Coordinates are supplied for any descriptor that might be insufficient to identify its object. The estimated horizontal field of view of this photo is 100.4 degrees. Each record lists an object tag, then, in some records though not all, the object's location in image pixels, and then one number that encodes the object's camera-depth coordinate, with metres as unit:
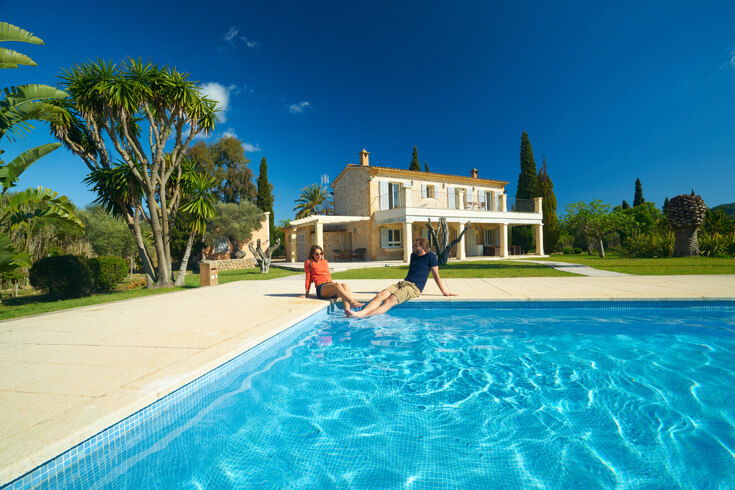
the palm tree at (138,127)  8.83
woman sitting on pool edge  6.17
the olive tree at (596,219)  20.52
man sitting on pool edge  5.86
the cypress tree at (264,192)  33.59
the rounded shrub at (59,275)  8.61
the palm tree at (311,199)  37.56
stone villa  20.02
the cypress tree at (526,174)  32.28
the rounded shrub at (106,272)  9.89
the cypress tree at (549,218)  28.33
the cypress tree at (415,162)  35.34
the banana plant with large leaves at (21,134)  5.15
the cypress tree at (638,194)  45.75
